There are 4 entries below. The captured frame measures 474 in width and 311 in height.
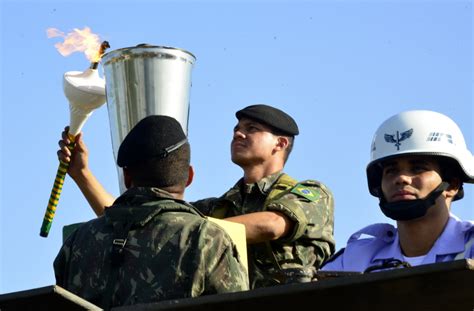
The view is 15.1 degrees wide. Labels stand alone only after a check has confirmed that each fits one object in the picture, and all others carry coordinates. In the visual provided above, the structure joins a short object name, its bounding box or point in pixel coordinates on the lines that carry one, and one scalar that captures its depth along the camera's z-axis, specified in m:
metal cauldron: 13.00
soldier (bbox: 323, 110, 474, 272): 10.16
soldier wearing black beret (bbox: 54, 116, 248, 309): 7.70
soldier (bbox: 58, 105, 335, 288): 11.58
